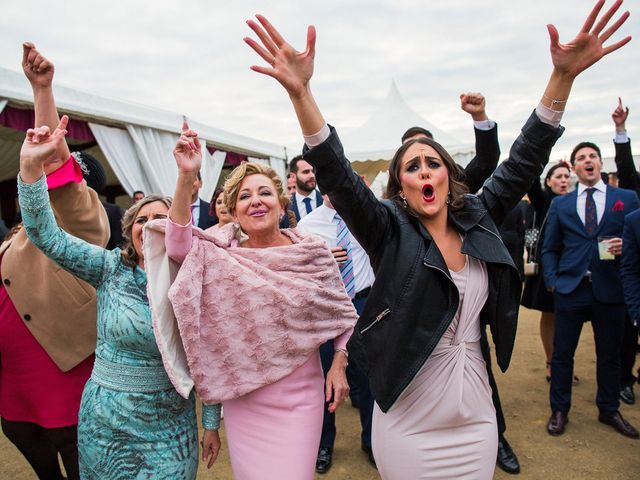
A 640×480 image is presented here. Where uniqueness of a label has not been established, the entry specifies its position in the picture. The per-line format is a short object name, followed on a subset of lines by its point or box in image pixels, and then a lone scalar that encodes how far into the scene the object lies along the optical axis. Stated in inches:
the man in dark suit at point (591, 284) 143.3
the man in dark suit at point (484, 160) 83.7
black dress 182.2
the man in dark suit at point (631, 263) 121.8
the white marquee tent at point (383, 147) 459.2
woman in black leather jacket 66.8
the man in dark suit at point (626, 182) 145.8
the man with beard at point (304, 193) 196.9
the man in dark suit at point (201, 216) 197.3
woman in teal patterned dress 76.1
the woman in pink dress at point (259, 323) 77.4
